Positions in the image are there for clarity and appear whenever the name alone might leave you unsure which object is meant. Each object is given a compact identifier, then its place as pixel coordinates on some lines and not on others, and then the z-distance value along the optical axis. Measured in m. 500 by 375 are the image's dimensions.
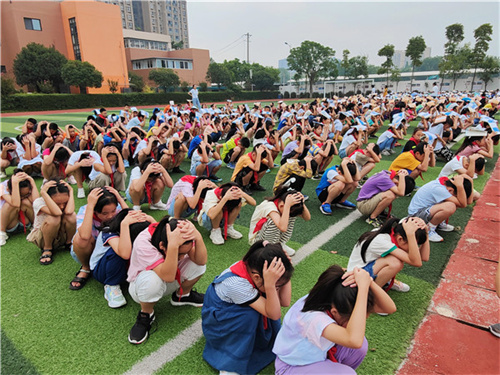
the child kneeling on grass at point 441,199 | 4.01
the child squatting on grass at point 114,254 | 2.56
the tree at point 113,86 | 34.34
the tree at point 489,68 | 34.78
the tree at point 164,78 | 40.56
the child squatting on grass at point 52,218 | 3.32
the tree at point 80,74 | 29.73
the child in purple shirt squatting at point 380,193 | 4.48
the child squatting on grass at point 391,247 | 2.65
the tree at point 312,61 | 47.12
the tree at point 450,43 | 35.38
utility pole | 54.75
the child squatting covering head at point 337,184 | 5.04
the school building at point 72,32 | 35.44
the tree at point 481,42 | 31.86
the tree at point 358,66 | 47.91
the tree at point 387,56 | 39.00
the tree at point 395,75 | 42.99
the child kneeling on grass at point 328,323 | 1.62
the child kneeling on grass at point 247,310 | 1.89
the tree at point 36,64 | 30.98
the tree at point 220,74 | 46.94
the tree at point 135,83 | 40.38
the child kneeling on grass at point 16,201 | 3.75
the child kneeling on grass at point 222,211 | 3.66
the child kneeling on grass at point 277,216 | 3.20
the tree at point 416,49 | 36.50
